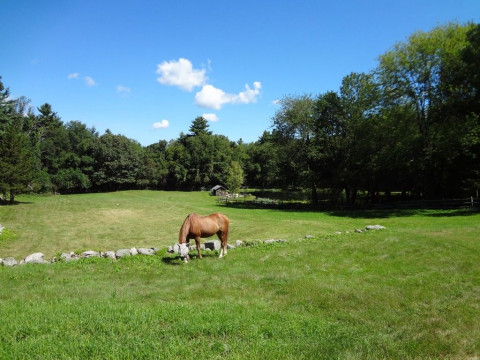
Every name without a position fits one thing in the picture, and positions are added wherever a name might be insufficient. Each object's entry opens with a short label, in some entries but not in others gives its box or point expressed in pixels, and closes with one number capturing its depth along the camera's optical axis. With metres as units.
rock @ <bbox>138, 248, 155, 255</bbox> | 14.07
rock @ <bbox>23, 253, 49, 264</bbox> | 12.78
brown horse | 12.73
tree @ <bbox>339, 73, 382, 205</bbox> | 37.91
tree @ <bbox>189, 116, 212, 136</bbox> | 105.84
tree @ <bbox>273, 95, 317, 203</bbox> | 43.62
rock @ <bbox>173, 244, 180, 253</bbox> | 13.64
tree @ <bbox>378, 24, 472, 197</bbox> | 31.59
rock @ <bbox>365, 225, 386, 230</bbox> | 18.73
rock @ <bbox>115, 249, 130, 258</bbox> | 13.54
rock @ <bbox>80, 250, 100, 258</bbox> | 13.82
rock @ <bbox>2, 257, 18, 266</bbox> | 12.59
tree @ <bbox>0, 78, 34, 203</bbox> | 39.91
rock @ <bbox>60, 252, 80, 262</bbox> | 13.30
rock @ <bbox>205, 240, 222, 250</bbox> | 14.82
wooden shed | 77.75
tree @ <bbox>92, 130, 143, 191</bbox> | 82.22
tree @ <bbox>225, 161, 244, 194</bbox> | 65.88
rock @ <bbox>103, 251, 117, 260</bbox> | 13.35
